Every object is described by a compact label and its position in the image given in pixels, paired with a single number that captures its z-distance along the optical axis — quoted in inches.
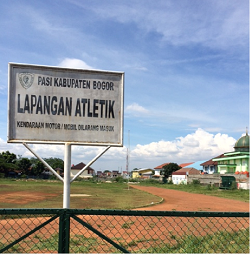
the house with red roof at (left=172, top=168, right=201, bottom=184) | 2477.1
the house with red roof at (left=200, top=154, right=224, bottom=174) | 2444.5
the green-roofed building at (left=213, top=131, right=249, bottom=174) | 1768.9
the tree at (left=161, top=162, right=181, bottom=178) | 3110.2
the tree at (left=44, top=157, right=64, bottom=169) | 3665.4
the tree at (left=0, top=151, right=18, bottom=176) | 2800.2
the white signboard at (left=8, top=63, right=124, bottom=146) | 165.5
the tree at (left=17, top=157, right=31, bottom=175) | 3058.6
